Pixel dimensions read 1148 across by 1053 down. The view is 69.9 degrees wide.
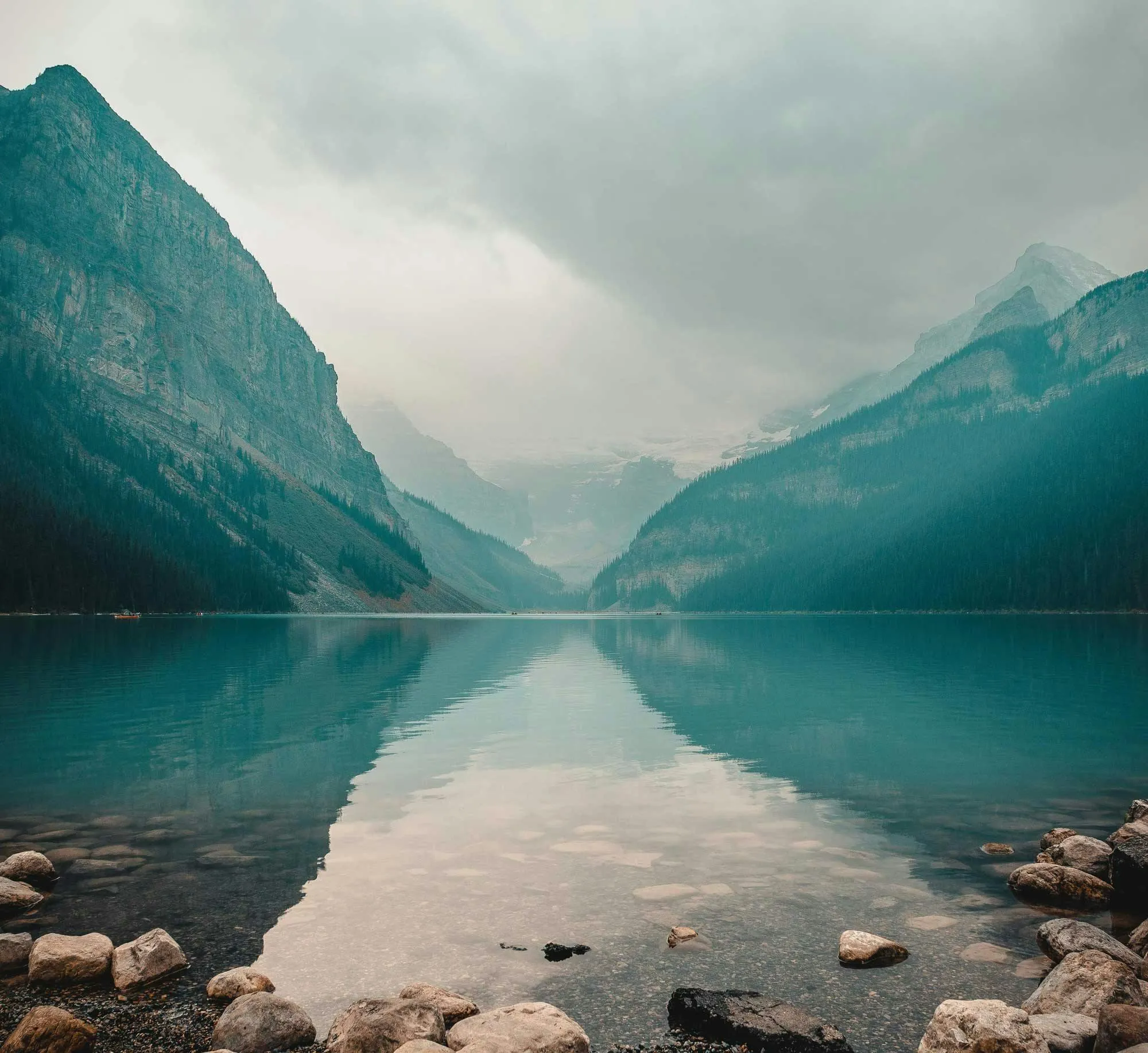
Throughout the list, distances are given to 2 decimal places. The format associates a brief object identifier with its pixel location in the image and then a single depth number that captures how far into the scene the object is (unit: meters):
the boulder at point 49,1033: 10.23
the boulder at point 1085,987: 11.15
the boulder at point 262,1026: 10.57
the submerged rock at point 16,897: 15.48
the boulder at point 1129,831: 18.12
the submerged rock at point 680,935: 14.41
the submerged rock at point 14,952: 13.02
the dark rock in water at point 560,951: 13.82
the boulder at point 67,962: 12.55
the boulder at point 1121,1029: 9.96
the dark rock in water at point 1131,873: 16.23
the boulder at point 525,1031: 10.12
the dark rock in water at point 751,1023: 10.53
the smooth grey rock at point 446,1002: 11.34
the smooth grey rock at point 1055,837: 20.42
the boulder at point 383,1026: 10.38
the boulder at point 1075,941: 13.00
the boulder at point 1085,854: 17.96
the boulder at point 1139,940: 13.55
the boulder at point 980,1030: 10.02
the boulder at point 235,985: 12.02
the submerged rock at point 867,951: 13.48
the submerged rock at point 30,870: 16.98
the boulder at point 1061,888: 16.72
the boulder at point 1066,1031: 10.33
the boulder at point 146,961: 12.50
